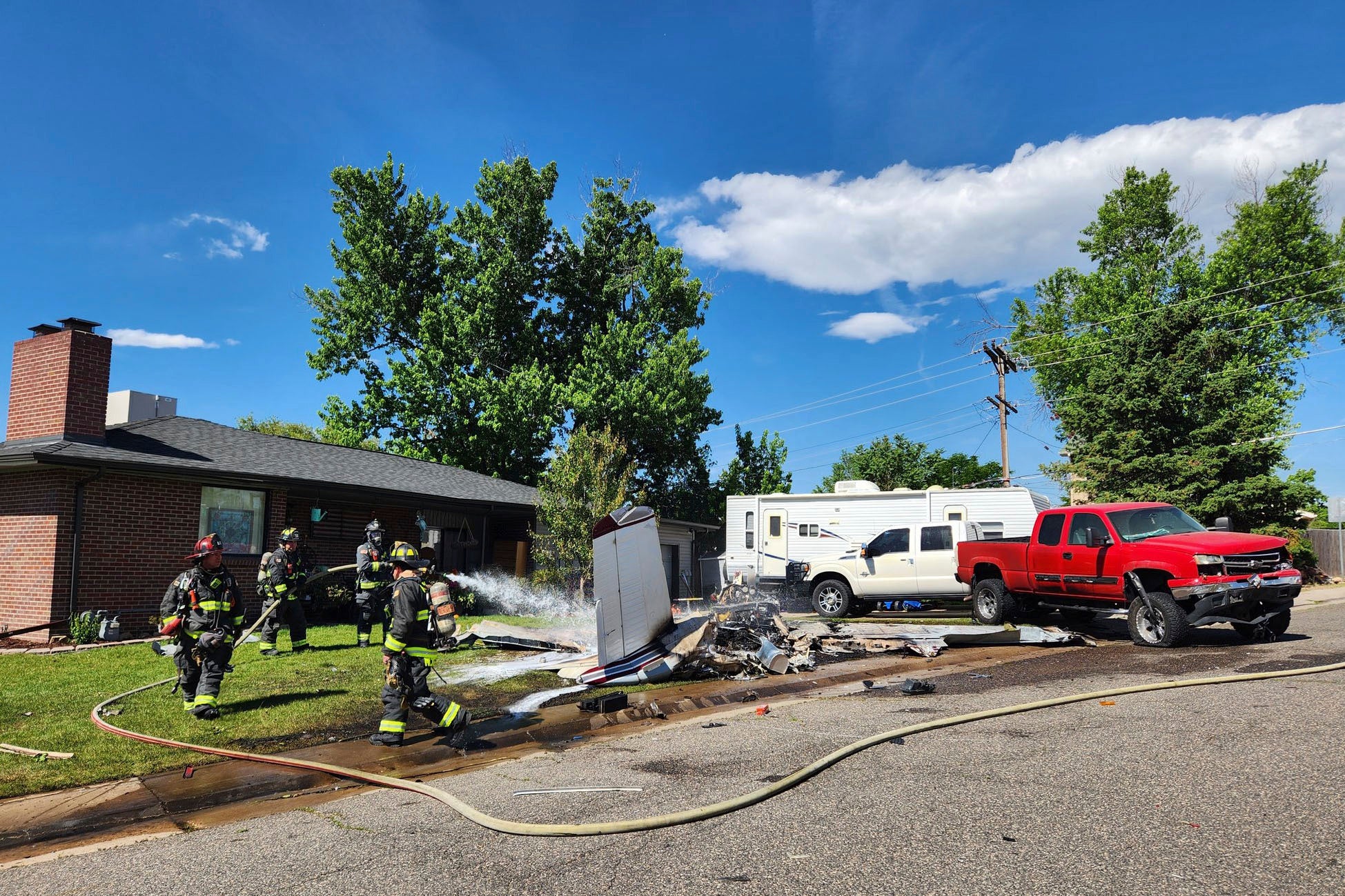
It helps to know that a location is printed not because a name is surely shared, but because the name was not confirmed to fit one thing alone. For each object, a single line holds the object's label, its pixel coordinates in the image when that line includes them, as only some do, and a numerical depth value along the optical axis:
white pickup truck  16.53
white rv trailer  20.86
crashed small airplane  9.10
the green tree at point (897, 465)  52.03
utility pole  30.75
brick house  13.52
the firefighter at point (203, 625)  7.95
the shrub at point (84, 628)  13.18
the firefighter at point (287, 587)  11.62
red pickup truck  10.35
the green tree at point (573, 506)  20.28
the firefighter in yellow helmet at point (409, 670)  7.00
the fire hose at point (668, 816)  4.43
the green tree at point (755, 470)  35.31
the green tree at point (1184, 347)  23.34
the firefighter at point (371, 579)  12.07
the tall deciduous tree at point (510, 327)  29.77
